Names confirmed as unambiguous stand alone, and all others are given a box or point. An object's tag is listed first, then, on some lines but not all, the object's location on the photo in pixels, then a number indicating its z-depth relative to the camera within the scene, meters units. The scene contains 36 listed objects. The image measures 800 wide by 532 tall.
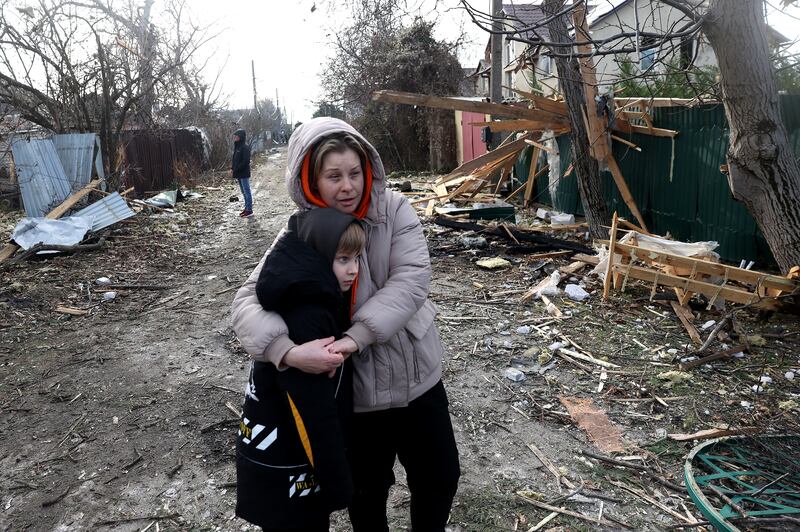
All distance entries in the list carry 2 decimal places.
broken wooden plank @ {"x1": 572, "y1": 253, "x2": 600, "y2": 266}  6.94
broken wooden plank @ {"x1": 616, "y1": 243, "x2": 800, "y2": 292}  5.26
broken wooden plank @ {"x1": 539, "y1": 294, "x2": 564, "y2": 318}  5.73
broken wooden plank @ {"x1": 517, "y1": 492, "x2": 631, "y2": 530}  2.78
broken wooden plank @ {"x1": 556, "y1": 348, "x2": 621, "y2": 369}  4.62
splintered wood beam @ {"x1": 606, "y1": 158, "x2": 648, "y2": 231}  8.76
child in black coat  1.75
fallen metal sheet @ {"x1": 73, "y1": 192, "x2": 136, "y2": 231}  10.14
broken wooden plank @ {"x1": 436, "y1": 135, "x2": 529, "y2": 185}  11.20
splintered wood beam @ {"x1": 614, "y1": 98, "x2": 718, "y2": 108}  7.76
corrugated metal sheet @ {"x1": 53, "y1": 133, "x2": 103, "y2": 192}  11.60
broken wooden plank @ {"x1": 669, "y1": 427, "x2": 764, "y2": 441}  3.50
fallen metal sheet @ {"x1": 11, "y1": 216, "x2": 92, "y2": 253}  8.72
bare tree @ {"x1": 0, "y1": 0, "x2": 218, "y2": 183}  11.48
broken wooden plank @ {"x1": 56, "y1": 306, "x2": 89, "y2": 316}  6.31
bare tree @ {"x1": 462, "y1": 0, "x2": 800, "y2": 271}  4.82
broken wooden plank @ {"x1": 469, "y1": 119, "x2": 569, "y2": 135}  9.36
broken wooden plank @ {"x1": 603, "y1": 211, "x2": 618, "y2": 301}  5.86
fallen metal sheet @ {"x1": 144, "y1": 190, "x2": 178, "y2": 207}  13.27
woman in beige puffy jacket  1.84
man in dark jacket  12.27
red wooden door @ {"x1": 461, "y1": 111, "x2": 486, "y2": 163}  17.01
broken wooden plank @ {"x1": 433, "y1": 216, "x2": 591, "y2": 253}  7.91
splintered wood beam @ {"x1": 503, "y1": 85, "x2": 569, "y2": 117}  9.11
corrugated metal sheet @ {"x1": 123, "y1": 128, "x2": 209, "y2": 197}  16.28
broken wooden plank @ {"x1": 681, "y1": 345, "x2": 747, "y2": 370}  4.50
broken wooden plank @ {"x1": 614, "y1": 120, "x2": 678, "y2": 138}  8.27
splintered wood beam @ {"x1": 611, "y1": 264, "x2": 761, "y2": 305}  5.30
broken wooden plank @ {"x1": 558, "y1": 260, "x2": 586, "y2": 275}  6.85
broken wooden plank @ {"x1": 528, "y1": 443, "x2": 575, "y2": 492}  3.13
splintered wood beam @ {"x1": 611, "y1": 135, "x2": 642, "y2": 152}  8.55
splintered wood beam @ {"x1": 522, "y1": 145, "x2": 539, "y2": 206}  12.12
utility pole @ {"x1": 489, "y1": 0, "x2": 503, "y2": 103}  13.23
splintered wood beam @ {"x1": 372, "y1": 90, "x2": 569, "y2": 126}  8.07
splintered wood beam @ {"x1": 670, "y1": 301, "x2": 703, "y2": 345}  4.98
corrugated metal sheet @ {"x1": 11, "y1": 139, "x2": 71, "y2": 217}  10.75
